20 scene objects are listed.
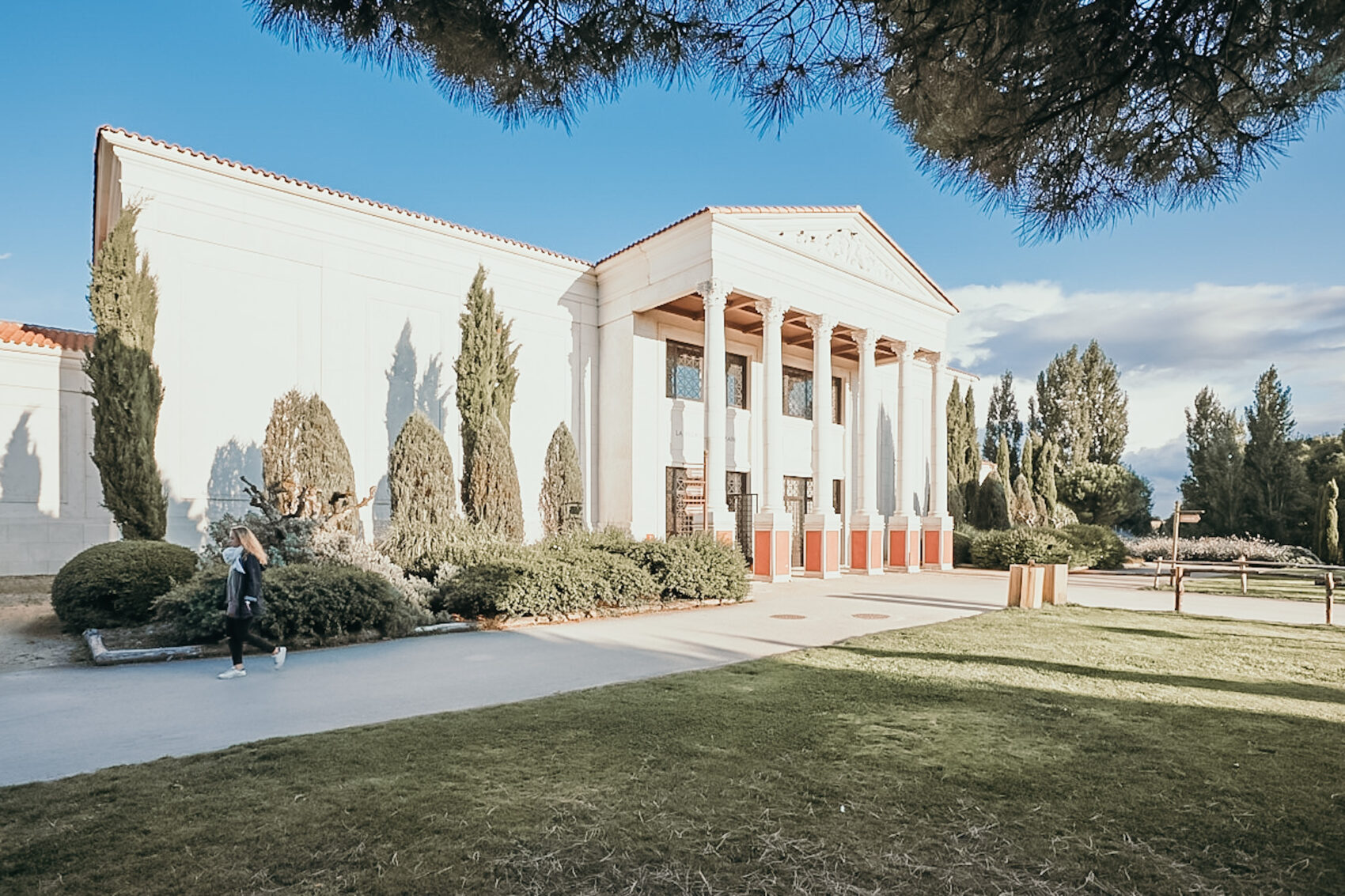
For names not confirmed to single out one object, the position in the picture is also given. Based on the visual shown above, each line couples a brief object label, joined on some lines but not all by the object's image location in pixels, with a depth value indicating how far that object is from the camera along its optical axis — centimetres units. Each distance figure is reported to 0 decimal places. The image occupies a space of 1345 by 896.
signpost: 1455
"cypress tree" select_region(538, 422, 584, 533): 1784
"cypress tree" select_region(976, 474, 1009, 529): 2644
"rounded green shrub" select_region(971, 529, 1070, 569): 2077
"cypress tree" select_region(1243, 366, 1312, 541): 2528
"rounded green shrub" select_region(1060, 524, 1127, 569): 2194
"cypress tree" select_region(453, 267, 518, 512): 1591
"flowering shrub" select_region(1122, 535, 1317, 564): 2242
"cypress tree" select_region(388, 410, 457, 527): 1362
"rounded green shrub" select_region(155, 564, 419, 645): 830
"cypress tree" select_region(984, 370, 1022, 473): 3788
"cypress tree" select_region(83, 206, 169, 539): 1176
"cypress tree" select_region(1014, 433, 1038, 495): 2895
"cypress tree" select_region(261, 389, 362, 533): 1375
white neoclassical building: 1387
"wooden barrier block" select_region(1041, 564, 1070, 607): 1278
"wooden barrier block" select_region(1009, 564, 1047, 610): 1239
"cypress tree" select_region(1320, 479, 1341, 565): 2258
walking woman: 713
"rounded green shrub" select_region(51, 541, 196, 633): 911
